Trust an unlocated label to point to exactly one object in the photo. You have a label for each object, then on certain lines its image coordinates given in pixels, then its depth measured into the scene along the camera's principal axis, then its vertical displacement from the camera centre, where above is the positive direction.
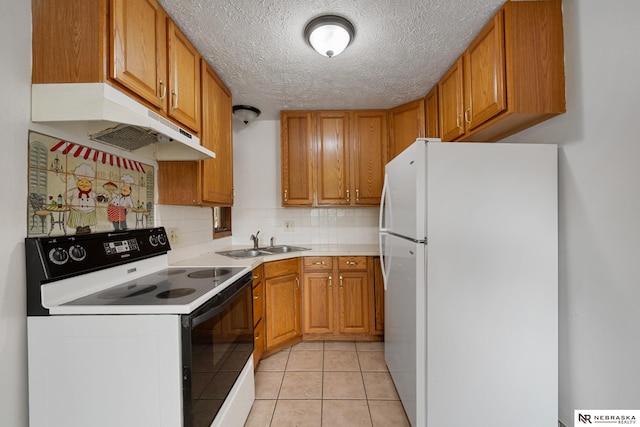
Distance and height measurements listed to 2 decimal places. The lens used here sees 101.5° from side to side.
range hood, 0.99 +0.40
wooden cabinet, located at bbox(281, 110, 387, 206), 2.69 +0.63
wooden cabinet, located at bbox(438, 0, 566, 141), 1.35 +0.80
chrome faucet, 2.72 -0.26
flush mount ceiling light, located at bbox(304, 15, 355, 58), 1.42 +1.01
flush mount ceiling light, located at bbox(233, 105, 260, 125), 2.55 +1.02
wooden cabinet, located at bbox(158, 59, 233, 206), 1.79 +0.33
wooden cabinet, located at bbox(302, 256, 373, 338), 2.46 -0.75
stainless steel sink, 2.45 -0.36
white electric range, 0.95 -0.51
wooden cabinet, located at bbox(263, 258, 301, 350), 2.20 -0.76
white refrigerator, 1.31 -0.36
